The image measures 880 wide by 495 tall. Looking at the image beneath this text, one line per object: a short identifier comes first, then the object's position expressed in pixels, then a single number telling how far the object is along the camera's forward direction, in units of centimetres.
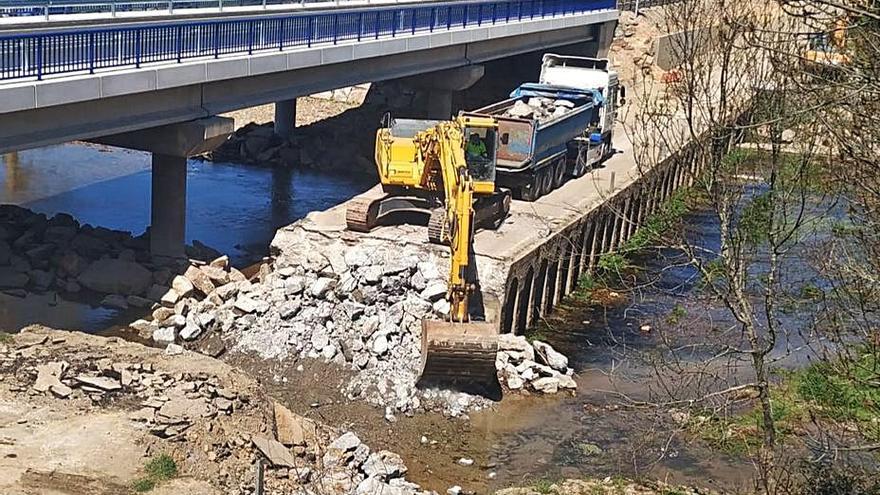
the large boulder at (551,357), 2167
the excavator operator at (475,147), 2428
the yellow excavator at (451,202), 1978
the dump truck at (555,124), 2798
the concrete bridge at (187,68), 1938
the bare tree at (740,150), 1056
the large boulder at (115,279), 2381
